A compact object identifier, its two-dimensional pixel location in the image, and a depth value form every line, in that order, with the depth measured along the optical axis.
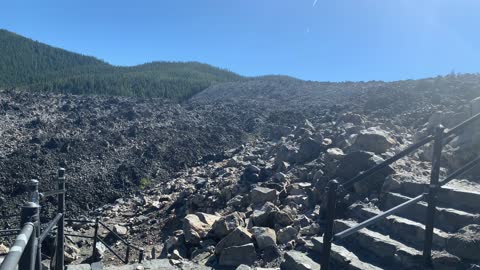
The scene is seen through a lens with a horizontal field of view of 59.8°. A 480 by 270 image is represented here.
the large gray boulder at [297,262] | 4.66
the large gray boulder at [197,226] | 7.01
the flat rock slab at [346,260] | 4.24
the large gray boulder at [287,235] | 6.02
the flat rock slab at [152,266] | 5.80
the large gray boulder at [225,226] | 6.80
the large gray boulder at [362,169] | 6.42
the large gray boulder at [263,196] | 8.06
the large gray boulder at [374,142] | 7.84
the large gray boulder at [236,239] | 6.01
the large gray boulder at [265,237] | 5.83
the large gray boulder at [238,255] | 5.68
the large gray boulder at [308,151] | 10.20
